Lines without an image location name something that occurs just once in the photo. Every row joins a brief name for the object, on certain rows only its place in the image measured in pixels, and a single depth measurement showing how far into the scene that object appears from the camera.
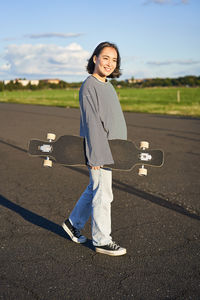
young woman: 2.90
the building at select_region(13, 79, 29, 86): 126.50
